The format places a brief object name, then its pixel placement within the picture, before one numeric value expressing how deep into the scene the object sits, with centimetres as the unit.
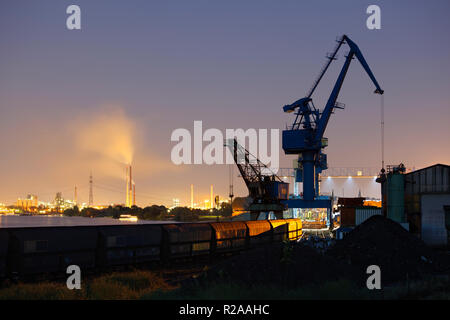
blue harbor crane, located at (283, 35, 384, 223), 8781
